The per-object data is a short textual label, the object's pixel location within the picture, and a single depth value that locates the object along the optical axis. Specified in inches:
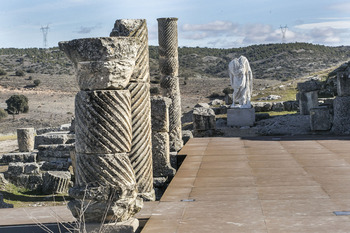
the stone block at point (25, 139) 911.7
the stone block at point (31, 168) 690.2
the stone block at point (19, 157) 820.6
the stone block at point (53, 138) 881.4
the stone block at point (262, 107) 1067.9
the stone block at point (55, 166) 715.4
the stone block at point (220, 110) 1103.6
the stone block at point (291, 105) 1079.6
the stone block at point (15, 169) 682.1
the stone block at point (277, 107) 1077.8
